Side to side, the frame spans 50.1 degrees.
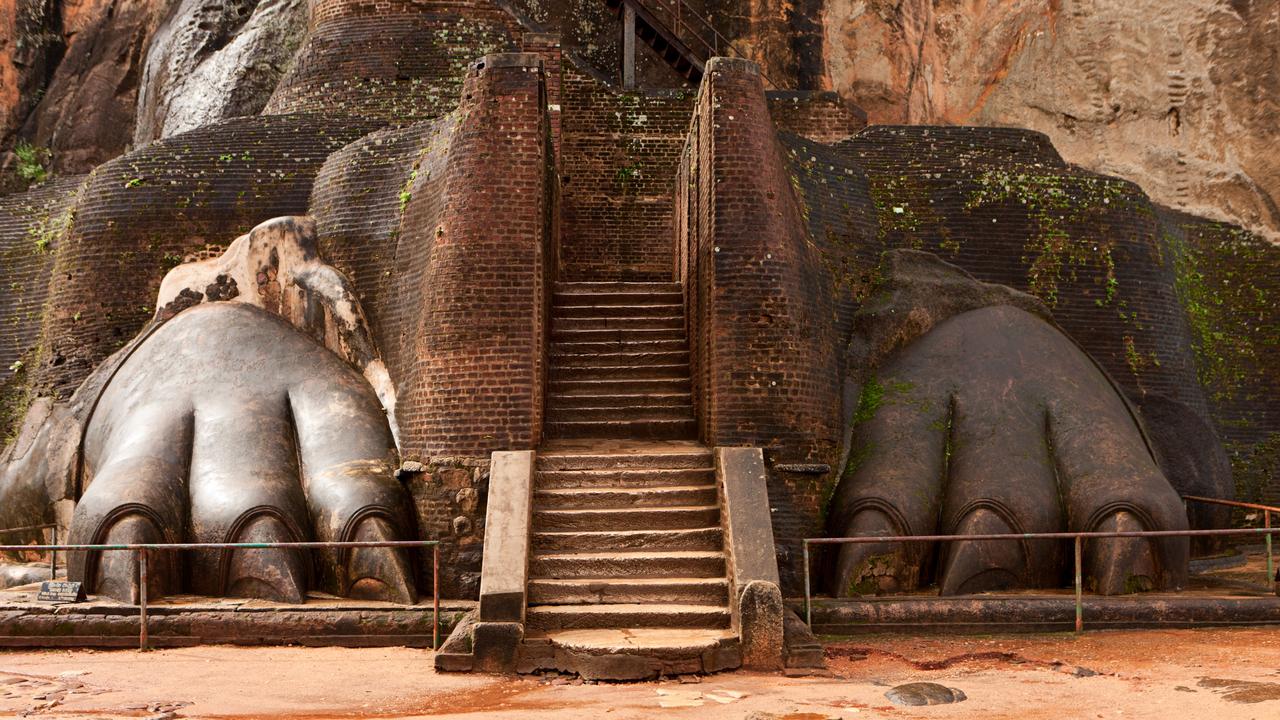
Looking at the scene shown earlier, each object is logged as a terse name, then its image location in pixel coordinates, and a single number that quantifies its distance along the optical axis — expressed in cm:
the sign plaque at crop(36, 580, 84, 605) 999
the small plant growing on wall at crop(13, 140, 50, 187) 2245
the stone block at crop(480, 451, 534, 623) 905
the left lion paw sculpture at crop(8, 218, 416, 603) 1058
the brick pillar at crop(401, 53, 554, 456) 1104
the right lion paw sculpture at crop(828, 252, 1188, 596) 1099
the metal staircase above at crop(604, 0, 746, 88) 1930
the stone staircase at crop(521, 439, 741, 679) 872
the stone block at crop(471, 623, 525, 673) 882
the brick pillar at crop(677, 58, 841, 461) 1120
